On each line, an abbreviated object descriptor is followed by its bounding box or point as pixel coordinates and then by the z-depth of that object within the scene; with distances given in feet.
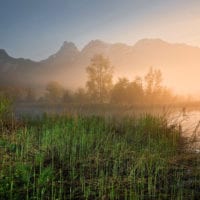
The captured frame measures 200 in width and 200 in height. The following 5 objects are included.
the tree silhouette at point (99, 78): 221.66
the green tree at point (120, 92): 192.13
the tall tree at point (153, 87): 212.43
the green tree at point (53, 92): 256.73
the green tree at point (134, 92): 192.47
